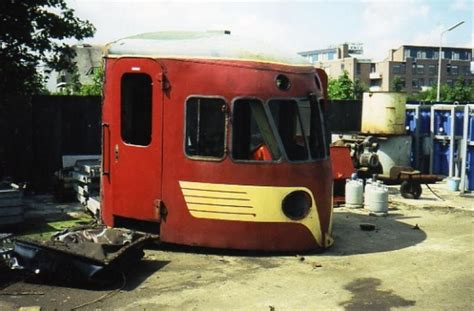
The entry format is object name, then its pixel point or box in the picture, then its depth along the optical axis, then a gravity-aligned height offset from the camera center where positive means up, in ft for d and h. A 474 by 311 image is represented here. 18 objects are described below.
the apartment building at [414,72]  362.33 +26.30
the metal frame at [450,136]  55.36 -2.37
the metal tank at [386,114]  57.41 -0.29
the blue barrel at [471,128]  50.60 -1.34
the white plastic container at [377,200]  38.42 -6.00
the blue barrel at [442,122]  57.77 -0.99
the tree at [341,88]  139.85 +5.61
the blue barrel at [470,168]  50.26 -4.86
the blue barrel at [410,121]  61.62 -0.99
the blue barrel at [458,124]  56.08 -1.12
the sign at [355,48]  437.34 +48.74
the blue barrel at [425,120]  60.23 -0.85
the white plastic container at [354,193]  40.78 -5.95
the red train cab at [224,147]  25.68 -1.79
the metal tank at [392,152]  55.98 -4.02
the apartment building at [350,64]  373.20 +31.25
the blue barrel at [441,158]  58.03 -4.64
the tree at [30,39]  35.63 +4.27
